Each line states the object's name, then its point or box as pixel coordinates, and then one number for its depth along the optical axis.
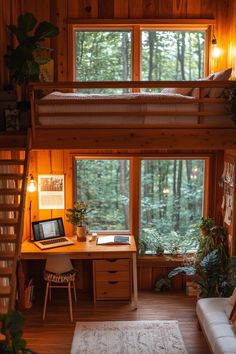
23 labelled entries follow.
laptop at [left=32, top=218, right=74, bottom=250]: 5.06
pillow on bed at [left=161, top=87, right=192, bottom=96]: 4.71
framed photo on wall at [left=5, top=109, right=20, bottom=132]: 4.52
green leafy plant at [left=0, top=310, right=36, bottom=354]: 2.75
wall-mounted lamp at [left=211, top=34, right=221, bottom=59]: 5.08
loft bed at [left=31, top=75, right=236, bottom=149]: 4.19
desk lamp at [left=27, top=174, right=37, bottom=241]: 5.04
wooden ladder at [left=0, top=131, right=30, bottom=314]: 3.60
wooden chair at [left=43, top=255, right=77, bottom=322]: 4.73
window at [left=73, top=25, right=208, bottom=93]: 5.27
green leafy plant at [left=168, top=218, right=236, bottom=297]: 4.46
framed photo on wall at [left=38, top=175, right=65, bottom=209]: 5.35
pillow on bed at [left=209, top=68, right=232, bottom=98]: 4.25
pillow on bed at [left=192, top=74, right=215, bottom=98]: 4.35
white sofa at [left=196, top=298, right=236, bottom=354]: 3.38
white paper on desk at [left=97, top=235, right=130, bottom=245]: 5.10
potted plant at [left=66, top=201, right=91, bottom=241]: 5.21
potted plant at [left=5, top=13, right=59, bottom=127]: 4.57
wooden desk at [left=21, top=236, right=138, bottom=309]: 4.83
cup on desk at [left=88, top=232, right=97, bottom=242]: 5.30
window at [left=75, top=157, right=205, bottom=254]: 5.43
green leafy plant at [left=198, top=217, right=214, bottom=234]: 5.21
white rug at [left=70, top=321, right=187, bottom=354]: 4.07
